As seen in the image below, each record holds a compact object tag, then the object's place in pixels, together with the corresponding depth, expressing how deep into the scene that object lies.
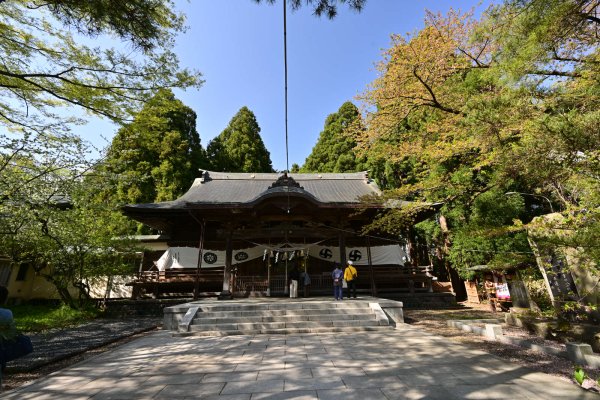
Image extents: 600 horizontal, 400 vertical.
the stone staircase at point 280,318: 7.05
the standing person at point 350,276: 9.22
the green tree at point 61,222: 6.84
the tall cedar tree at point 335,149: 24.72
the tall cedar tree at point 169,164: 19.89
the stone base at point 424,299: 11.64
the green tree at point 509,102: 4.57
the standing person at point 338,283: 9.15
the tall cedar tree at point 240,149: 27.25
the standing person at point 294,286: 10.37
